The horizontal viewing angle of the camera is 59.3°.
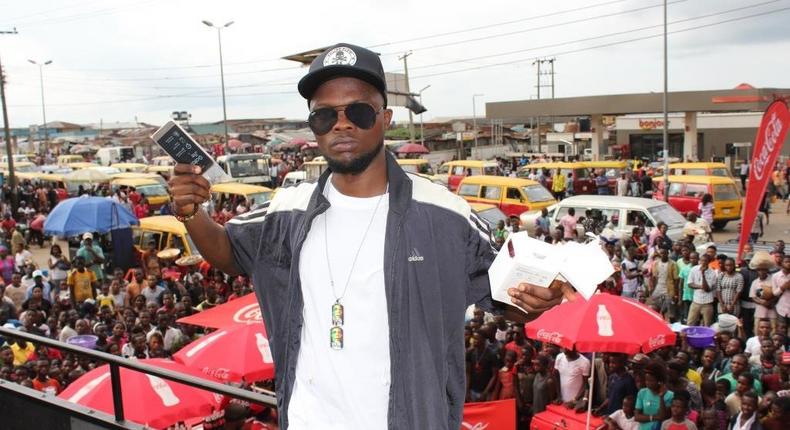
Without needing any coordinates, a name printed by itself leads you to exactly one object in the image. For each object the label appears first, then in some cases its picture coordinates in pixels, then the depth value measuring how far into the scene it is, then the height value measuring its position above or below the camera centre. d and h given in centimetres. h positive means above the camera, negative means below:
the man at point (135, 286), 1159 -206
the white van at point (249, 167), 3111 -39
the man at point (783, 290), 901 -198
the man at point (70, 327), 938 -224
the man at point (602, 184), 2547 -145
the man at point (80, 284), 1229 -211
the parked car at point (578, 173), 2594 -103
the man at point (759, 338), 743 -219
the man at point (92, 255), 1346 -176
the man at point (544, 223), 1605 -175
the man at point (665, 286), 1095 -227
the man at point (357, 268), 177 -30
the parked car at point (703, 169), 2250 -91
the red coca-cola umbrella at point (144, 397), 546 -189
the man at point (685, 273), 1050 -202
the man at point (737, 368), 666 -220
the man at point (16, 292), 1161 -206
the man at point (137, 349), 860 -230
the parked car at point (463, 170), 2660 -77
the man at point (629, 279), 1141 -221
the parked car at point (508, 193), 1944 -127
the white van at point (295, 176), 2705 -75
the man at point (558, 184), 2514 -135
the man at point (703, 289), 1004 -214
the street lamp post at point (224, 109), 3866 +283
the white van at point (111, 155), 5099 +69
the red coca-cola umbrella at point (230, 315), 790 -181
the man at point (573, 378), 745 -249
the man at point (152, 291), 1149 -212
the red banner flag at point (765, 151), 1041 -19
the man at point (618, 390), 693 -245
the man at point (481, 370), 798 -254
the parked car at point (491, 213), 1719 -160
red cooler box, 696 -279
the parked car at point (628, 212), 1500 -152
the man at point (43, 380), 750 -232
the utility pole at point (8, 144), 2838 +103
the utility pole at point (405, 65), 4464 +566
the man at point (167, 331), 939 -231
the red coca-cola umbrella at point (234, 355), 664 -191
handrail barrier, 241 -80
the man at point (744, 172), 2745 -130
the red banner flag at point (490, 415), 646 -254
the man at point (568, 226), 1556 -178
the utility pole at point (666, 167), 2034 -75
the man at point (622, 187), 2386 -147
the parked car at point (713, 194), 1934 -154
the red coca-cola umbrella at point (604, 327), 625 -168
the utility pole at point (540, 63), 6341 +775
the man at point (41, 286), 1156 -201
